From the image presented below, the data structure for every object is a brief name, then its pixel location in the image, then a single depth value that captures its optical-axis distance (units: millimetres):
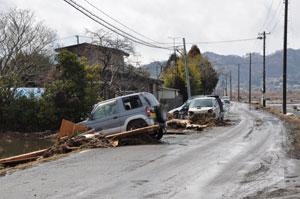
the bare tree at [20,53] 29875
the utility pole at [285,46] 34406
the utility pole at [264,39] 55344
